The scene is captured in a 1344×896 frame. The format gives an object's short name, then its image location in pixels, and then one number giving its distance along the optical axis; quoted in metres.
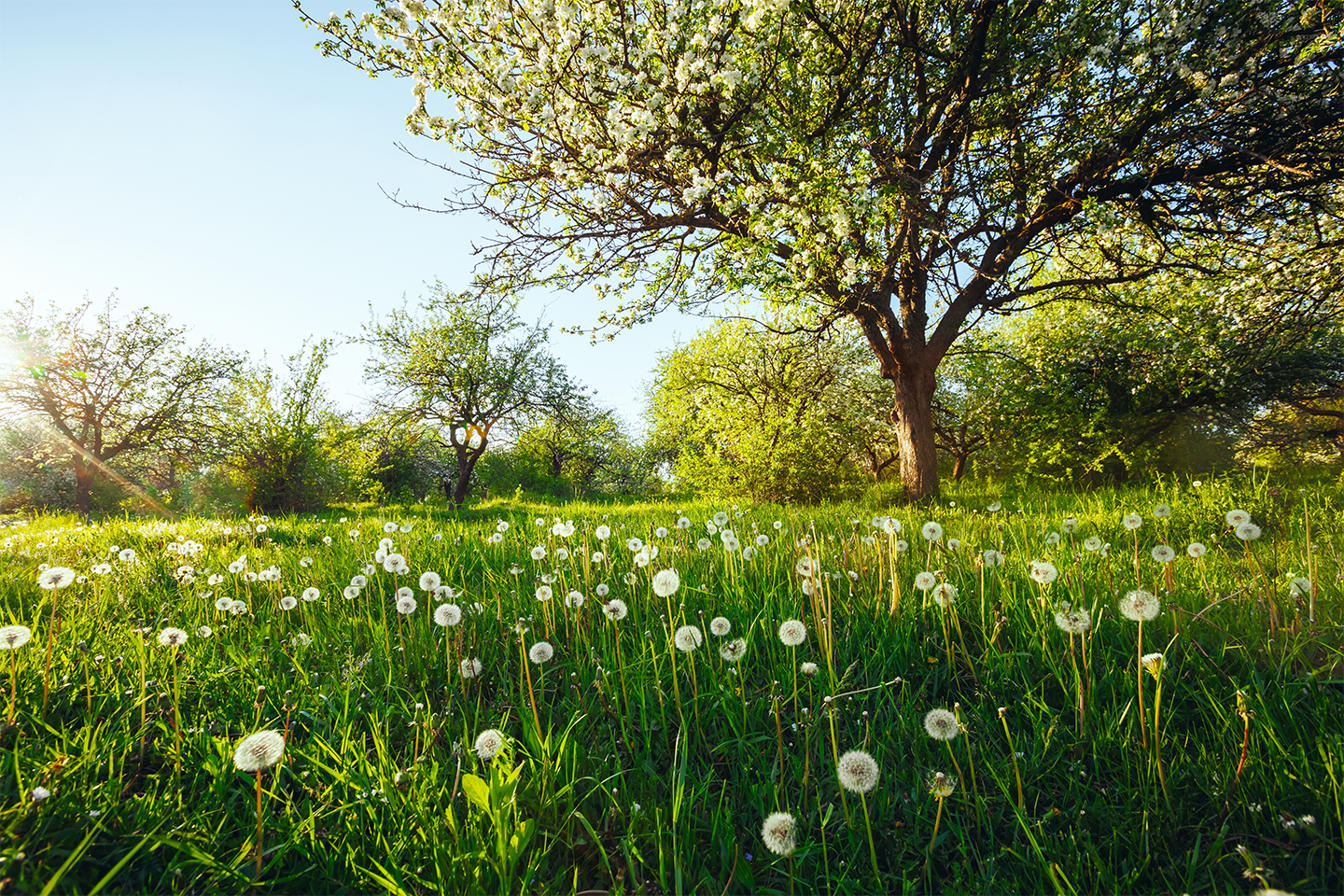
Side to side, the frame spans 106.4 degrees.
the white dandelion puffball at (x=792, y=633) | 1.69
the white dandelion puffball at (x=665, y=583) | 1.98
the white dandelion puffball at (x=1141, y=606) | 1.64
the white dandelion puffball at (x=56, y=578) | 1.90
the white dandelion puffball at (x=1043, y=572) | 2.13
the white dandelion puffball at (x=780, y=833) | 1.12
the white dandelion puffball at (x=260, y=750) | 1.16
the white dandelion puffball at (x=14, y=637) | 1.56
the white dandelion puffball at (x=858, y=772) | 1.20
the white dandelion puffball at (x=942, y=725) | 1.35
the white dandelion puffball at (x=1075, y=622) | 1.73
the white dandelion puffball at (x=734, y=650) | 1.70
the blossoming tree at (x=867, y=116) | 5.45
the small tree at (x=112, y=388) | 22.09
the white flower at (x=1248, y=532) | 2.21
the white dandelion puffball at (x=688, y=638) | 1.76
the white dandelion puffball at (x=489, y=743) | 1.43
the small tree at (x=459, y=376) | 22.73
